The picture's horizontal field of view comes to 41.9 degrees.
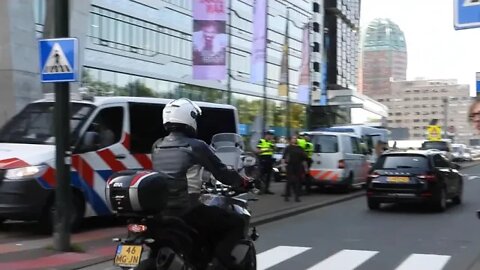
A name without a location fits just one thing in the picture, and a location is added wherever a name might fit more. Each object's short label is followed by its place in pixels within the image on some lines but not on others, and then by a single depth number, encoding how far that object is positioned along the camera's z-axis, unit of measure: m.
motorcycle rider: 5.11
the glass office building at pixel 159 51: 37.53
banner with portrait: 22.83
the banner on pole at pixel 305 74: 38.62
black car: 14.42
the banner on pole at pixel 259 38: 31.12
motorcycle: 4.61
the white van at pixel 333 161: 19.09
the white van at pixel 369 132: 28.14
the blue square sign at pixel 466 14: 5.97
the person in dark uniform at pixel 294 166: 16.52
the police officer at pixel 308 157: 18.59
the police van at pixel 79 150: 9.62
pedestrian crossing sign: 8.59
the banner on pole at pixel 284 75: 33.28
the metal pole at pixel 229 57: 44.96
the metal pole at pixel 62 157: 8.68
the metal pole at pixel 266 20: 31.48
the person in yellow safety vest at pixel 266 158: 18.02
